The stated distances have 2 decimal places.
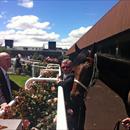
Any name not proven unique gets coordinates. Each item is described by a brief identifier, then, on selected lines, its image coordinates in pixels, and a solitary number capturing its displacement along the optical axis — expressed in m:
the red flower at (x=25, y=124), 1.33
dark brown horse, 1.54
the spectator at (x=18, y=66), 8.87
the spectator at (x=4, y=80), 1.47
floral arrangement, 1.66
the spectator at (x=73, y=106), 1.74
